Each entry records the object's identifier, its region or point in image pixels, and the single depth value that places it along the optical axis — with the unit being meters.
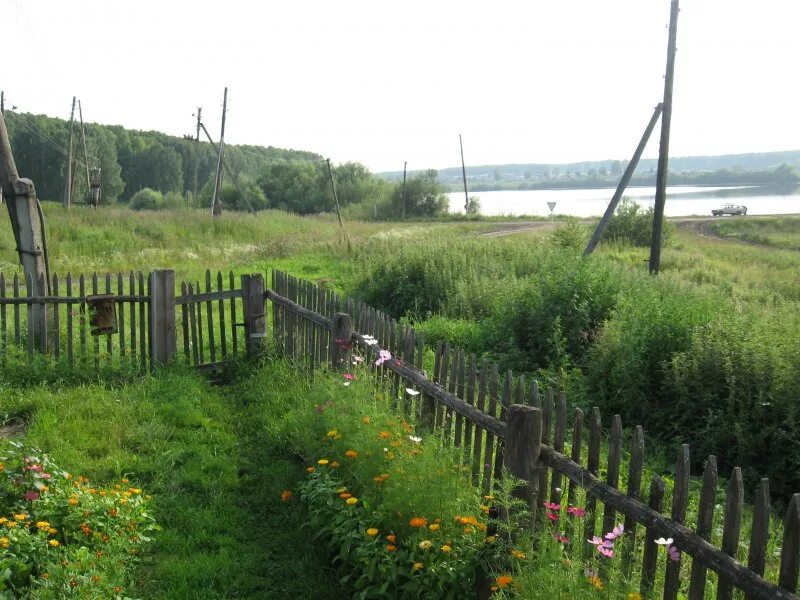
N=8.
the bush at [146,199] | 88.79
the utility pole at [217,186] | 35.03
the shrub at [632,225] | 28.00
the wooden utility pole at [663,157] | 15.59
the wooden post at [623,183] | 16.33
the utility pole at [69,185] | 39.30
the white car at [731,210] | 54.61
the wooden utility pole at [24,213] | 8.84
